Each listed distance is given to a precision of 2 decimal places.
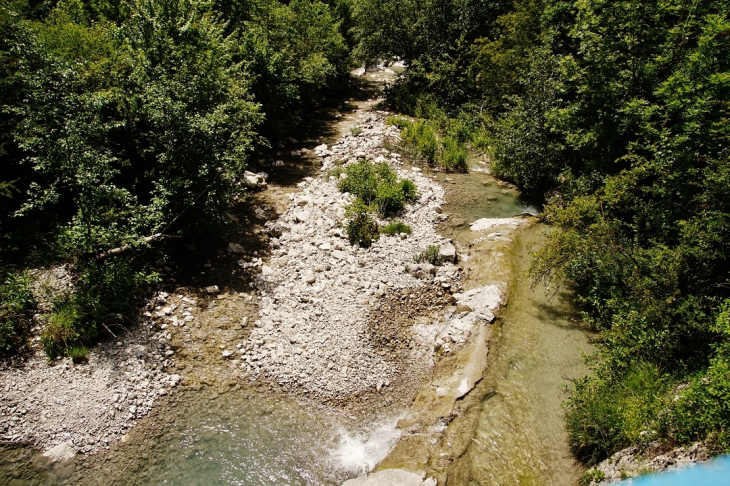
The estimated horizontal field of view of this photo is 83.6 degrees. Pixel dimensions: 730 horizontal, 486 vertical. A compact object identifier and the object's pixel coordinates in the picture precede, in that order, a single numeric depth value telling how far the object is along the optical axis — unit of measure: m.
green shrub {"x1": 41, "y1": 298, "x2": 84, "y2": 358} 9.06
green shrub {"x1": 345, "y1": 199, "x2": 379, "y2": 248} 13.47
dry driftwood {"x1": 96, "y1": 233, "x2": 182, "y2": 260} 10.54
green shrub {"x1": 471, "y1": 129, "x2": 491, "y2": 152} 20.73
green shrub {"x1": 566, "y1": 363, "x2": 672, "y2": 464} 6.81
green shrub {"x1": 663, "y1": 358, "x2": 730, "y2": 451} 5.65
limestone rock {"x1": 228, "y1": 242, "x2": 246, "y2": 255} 13.12
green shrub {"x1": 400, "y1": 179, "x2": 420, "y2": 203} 16.06
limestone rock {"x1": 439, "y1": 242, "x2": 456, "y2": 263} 12.99
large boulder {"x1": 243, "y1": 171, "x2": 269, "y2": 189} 16.42
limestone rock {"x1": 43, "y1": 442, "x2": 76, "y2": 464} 7.77
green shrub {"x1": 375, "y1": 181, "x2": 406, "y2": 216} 15.16
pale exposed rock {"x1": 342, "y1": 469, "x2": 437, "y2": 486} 7.09
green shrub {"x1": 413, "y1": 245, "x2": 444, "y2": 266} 12.84
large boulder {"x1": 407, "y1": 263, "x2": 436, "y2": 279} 12.43
